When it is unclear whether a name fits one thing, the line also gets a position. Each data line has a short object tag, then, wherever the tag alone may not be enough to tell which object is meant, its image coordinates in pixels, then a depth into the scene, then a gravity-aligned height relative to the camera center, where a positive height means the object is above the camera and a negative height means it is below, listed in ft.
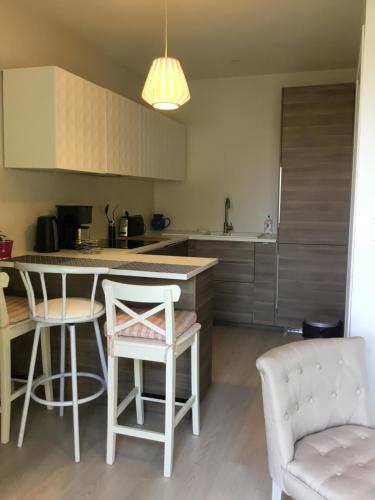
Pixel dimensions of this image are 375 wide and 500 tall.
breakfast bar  8.52 -1.72
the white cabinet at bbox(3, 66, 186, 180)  9.36 +1.86
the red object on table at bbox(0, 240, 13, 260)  9.24 -0.91
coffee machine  11.16 -0.43
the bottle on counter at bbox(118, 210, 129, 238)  14.57 -0.66
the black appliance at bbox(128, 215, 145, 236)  14.73 -0.62
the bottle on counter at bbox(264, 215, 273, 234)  16.07 -0.58
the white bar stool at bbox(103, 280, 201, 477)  6.77 -2.11
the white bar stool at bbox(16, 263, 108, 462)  7.34 -1.81
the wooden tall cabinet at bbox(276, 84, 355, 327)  13.19 +0.32
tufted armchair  4.91 -2.66
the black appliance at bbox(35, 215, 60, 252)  10.51 -0.69
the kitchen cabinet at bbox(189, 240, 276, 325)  14.37 -2.33
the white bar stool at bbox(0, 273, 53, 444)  7.62 -2.25
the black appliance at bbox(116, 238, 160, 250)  12.40 -1.06
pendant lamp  7.89 +2.19
